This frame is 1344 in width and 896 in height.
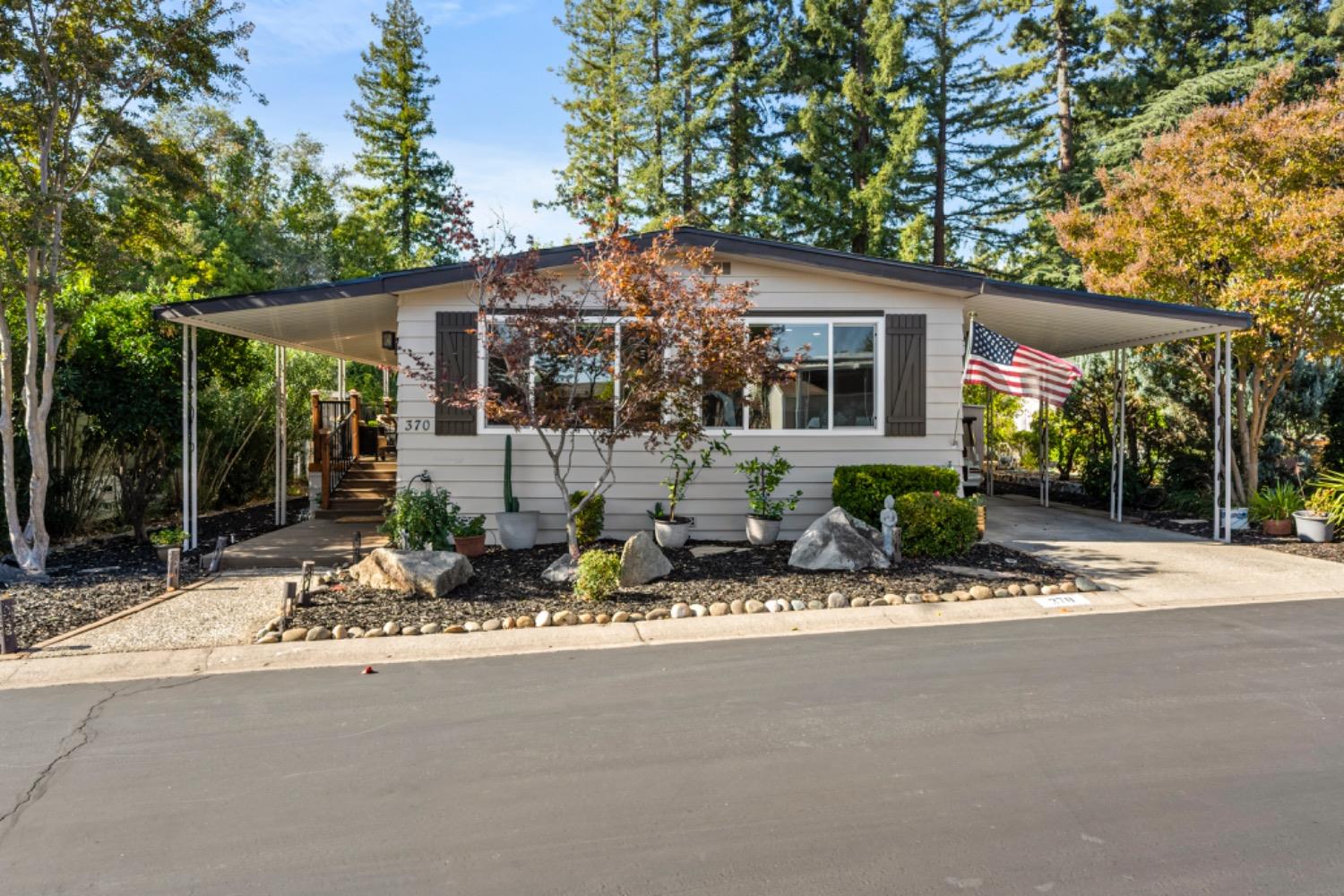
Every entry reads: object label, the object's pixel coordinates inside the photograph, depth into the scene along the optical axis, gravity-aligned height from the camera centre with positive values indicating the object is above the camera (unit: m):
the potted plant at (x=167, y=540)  8.23 -1.15
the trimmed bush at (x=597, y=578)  6.46 -1.15
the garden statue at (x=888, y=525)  7.46 -0.82
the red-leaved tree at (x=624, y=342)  6.82 +0.82
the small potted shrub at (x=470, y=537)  8.09 -1.04
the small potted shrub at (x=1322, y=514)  9.05 -0.84
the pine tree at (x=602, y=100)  22.41 +9.59
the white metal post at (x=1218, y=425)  9.49 +0.19
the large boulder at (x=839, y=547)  7.44 -1.03
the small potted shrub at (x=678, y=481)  8.30 -0.49
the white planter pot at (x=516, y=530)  8.51 -1.00
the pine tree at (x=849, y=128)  20.05 +8.00
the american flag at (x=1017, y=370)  8.64 +0.75
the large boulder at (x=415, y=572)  6.61 -1.15
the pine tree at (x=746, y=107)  21.73 +9.08
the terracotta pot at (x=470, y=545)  8.11 -1.13
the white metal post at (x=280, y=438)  11.14 -0.07
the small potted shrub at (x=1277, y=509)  9.52 -0.83
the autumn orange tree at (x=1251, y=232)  9.24 +2.50
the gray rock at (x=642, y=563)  7.00 -1.12
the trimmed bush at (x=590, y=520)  8.37 -0.89
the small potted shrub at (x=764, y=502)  8.55 -0.71
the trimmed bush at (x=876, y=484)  8.36 -0.49
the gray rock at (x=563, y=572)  7.11 -1.22
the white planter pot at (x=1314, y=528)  9.04 -0.99
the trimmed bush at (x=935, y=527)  7.76 -0.86
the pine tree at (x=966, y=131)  22.25 +8.78
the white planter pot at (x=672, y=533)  8.29 -1.00
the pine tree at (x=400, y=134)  26.66 +10.03
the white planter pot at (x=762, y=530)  8.53 -1.00
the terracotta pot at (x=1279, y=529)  9.50 -1.04
